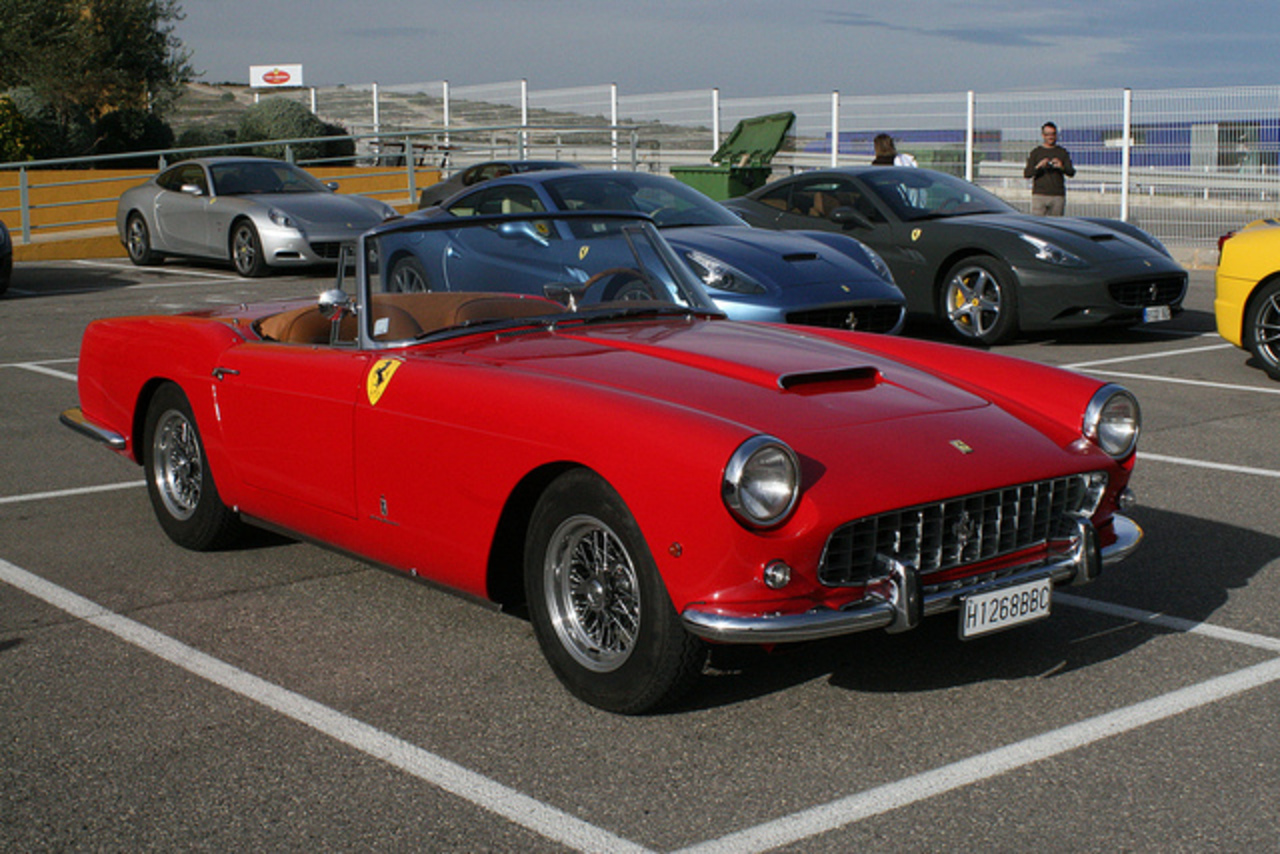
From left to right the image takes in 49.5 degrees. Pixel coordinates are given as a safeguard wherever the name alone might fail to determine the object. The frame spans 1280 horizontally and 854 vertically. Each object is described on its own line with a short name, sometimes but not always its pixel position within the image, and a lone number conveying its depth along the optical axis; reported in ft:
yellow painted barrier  65.16
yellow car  30.86
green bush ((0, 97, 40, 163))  81.92
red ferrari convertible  11.59
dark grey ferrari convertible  35.24
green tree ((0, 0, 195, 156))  97.04
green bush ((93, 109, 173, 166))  95.30
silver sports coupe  52.95
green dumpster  64.80
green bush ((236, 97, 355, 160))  102.42
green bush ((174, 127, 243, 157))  100.17
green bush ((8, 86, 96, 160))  85.46
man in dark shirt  53.98
